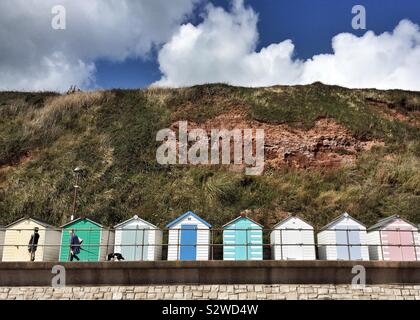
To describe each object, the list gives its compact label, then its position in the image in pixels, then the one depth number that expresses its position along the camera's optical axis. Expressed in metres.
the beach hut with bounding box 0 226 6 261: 19.81
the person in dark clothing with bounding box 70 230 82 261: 18.67
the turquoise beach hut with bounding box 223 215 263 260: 19.23
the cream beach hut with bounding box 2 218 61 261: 19.28
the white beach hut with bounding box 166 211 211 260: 19.61
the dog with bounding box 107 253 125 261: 18.06
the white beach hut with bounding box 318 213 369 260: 19.22
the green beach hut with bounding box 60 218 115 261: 19.62
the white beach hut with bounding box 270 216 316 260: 19.48
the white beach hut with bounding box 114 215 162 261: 19.56
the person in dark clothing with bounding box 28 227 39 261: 18.97
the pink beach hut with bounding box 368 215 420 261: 18.95
